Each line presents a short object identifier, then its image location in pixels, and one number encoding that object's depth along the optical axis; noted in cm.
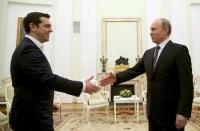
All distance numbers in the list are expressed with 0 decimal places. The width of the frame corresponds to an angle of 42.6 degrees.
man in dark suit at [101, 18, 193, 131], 222
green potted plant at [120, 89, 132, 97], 629
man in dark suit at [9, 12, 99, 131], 186
